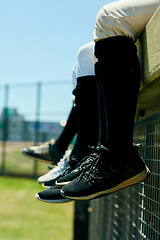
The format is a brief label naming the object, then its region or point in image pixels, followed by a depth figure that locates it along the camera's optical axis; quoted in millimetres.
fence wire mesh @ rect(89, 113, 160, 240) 1815
